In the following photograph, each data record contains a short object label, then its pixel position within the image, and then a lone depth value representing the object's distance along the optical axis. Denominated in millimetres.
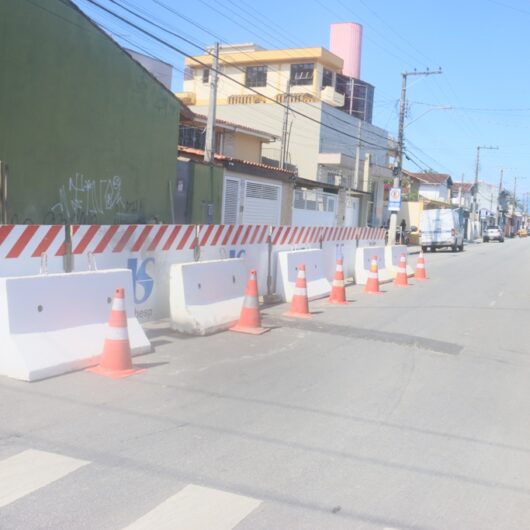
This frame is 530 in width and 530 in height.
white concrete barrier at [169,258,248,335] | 9078
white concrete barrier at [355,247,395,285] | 16906
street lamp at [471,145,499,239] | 69188
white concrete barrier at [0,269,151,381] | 6293
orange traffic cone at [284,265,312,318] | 10969
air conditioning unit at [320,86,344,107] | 48938
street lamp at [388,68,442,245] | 32312
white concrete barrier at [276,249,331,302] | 12734
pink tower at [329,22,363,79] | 56781
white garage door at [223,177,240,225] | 22938
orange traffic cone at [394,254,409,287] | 16938
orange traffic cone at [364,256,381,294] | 15127
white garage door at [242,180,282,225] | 24562
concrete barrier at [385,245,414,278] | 18703
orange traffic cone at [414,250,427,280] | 19188
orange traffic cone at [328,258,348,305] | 12883
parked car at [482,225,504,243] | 67688
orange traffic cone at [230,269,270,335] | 9438
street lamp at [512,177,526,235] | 120256
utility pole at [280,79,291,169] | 31481
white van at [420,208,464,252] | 39062
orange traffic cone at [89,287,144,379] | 6676
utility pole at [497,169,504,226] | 95125
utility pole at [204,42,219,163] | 20578
